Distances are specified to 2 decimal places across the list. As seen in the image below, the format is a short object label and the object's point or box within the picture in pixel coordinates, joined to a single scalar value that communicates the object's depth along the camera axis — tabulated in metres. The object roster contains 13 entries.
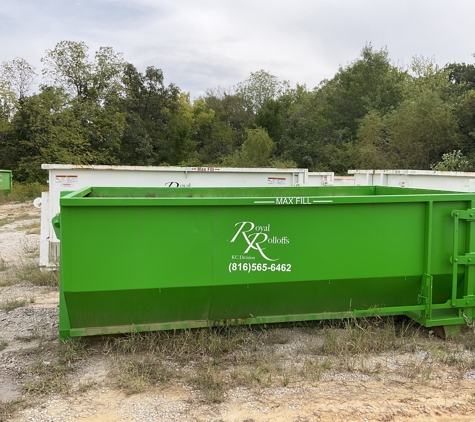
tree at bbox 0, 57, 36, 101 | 31.58
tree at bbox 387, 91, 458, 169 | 28.03
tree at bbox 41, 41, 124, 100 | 36.94
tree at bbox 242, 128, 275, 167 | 35.31
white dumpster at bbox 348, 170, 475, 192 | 9.27
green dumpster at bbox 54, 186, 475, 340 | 3.97
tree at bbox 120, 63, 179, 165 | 41.12
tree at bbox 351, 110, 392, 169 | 30.97
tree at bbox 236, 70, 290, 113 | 60.28
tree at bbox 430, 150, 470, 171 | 22.77
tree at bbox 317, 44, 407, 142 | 38.97
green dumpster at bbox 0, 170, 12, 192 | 26.30
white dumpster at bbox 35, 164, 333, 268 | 8.13
